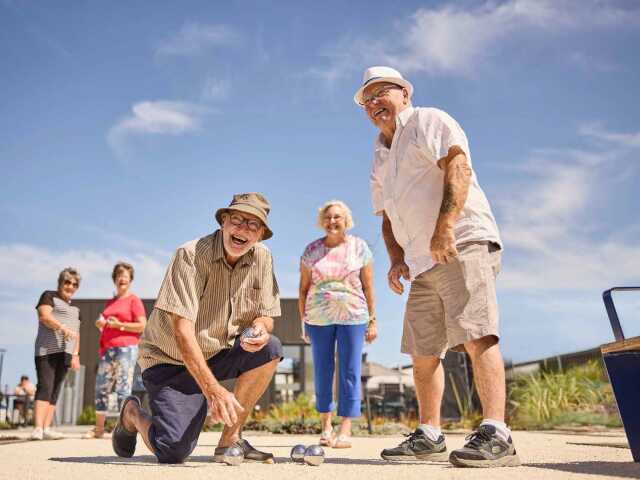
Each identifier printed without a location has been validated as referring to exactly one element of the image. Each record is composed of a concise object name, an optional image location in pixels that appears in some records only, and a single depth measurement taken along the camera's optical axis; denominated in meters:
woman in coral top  5.94
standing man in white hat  2.58
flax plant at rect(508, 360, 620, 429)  8.29
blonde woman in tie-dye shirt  4.52
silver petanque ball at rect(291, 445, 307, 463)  2.90
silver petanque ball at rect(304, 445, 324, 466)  2.79
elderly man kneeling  2.86
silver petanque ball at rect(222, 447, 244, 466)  2.81
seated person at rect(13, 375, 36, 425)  13.12
